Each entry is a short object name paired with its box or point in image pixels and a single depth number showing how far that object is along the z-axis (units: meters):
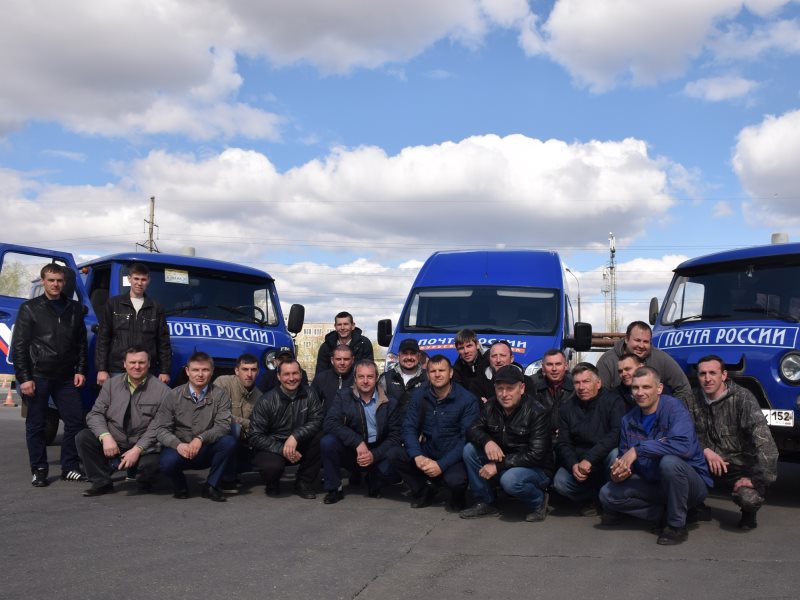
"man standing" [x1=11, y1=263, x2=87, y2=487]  7.76
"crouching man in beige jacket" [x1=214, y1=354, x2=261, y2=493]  8.13
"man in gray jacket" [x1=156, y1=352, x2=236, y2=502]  7.36
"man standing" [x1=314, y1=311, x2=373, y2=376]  9.70
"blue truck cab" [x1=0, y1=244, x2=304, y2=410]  8.96
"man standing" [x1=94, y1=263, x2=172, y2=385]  8.16
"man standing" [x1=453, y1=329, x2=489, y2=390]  8.46
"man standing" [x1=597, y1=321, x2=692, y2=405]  7.36
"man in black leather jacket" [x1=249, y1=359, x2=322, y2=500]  7.66
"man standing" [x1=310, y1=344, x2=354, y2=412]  8.54
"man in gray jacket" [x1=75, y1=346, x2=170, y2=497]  7.40
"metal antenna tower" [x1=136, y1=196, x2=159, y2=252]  54.69
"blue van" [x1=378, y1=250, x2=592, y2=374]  9.54
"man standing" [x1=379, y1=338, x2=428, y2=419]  8.32
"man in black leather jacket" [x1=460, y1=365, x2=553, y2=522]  6.77
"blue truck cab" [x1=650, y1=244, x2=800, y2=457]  7.05
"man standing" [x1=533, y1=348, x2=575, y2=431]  7.64
